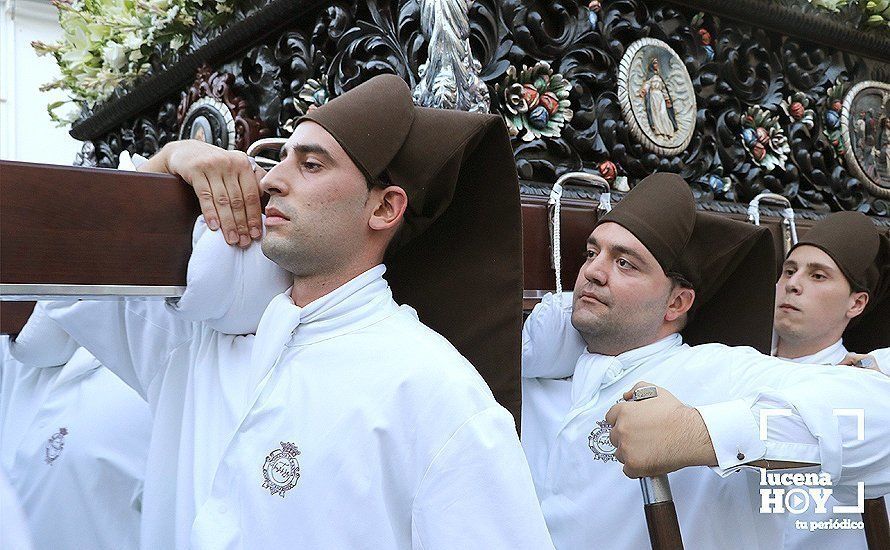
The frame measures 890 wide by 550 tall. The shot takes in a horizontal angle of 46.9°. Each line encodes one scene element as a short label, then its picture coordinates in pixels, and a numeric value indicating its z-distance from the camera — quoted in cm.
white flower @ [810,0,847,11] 294
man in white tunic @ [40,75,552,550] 143
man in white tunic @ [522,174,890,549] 187
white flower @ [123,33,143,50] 277
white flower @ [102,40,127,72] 284
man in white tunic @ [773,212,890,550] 273
